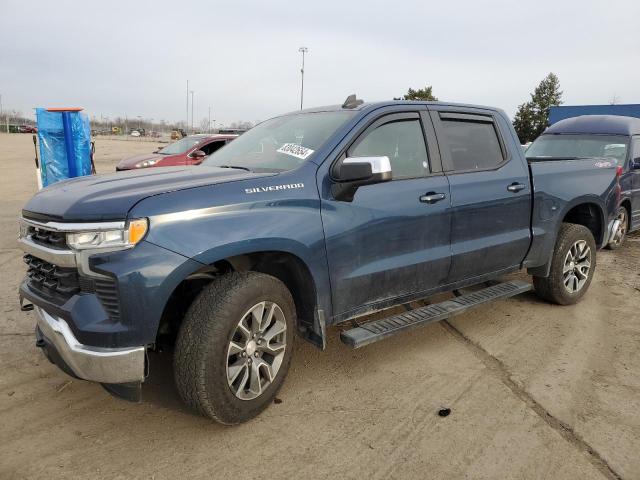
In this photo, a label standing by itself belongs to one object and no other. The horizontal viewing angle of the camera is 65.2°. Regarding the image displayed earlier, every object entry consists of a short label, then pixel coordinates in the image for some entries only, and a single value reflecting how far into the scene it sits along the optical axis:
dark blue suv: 8.01
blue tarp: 9.29
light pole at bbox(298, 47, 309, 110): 48.53
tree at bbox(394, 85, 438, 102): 38.58
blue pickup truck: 2.48
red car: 11.69
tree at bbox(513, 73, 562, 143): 44.39
